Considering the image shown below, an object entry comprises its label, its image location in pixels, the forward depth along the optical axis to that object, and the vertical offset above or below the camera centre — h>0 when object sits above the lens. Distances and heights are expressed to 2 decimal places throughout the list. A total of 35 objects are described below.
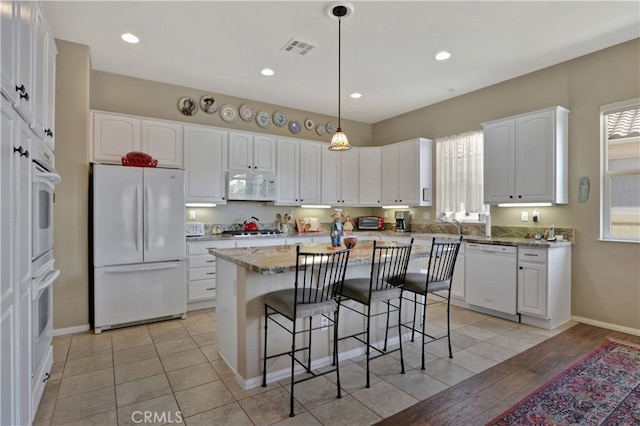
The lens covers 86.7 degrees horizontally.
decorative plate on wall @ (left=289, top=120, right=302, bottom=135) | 5.84 +1.47
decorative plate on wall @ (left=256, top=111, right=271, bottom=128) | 5.48 +1.51
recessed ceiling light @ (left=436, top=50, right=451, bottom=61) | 3.77 +1.76
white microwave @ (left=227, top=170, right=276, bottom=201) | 4.88 +0.38
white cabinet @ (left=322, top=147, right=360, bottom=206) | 5.88 +0.61
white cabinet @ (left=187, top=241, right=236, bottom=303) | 4.31 -0.77
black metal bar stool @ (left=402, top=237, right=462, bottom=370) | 2.84 -0.59
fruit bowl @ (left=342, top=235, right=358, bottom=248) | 3.15 -0.29
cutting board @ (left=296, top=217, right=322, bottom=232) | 5.68 -0.21
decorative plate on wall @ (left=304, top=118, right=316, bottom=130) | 6.01 +1.56
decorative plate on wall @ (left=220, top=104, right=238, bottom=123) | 5.16 +1.51
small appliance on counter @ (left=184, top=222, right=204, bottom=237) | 4.49 -0.24
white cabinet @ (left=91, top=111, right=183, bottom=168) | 4.04 +0.92
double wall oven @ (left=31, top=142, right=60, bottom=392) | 2.04 -0.28
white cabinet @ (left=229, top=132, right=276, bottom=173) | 4.92 +0.89
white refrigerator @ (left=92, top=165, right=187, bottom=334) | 3.60 -0.37
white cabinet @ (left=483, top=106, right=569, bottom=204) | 3.87 +0.65
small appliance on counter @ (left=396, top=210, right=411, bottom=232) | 5.92 -0.17
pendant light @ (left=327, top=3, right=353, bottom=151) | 2.89 +1.74
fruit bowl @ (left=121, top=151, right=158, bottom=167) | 3.85 +0.60
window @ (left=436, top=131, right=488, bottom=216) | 4.93 +0.58
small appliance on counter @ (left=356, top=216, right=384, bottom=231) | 6.23 -0.23
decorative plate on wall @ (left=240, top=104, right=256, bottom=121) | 5.31 +1.57
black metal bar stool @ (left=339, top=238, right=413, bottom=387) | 2.58 -0.60
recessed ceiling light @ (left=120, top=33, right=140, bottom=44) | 3.43 +1.78
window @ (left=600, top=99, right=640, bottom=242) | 3.55 +0.43
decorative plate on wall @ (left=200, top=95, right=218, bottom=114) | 5.00 +1.59
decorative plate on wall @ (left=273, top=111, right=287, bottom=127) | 5.65 +1.57
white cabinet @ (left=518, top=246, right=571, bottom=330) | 3.65 -0.82
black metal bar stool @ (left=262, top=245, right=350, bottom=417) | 2.22 -0.62
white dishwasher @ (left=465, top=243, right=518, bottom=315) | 3.91 -0.78
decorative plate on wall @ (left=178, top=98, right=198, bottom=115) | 4.84 +1.52
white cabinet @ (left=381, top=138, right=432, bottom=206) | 5.51 +0.65
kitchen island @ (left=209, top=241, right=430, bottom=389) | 2.45 -0.79
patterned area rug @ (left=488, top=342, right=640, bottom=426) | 2.12 -1.29
